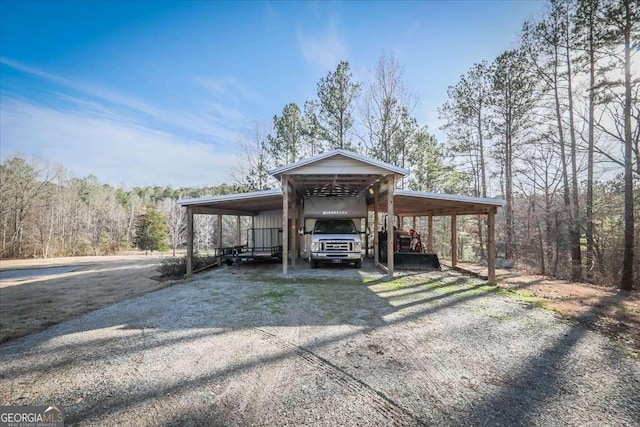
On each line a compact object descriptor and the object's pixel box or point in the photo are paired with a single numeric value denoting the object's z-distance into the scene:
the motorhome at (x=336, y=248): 9.66
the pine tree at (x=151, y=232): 33.56
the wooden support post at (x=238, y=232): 15.65
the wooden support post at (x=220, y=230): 13.82
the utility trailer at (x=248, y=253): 10.90
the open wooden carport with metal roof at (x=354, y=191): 8.16
